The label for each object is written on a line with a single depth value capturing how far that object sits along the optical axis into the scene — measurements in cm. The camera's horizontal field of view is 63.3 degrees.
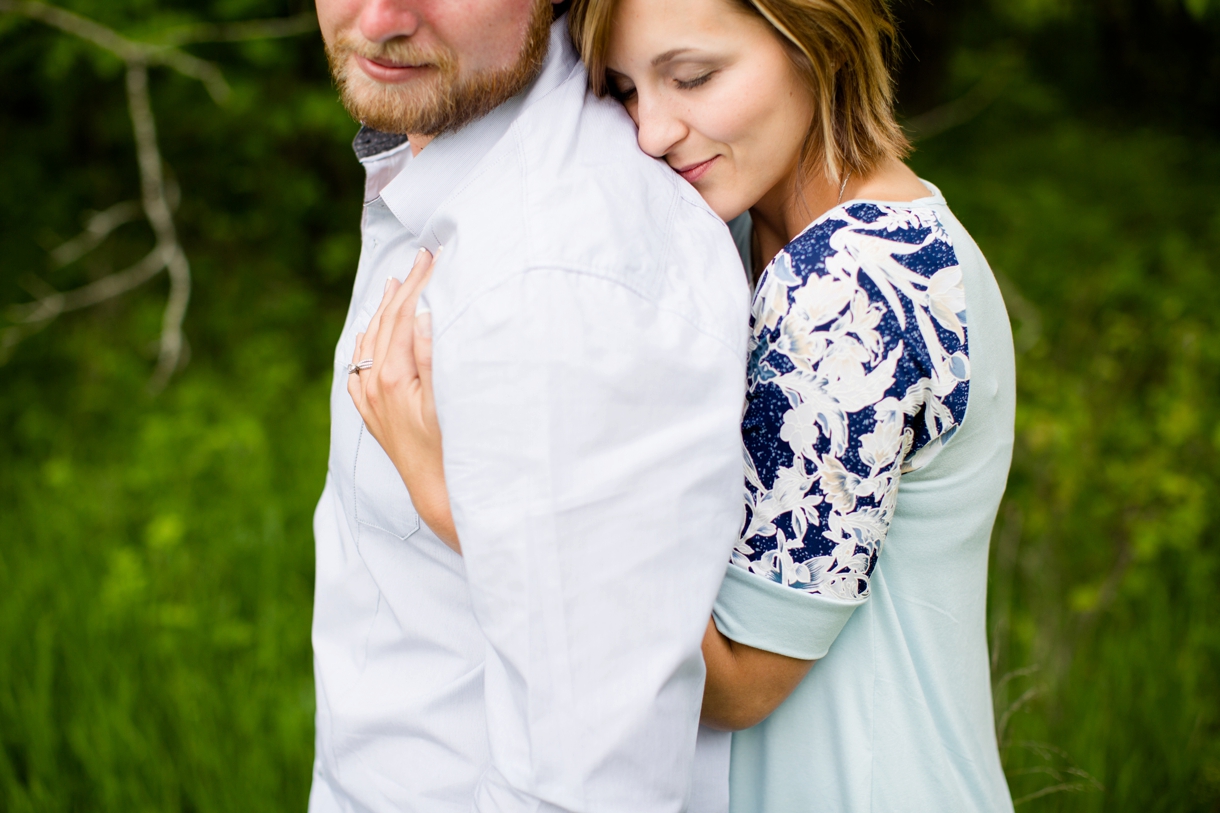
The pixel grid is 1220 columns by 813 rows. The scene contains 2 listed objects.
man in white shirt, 93
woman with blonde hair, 106
